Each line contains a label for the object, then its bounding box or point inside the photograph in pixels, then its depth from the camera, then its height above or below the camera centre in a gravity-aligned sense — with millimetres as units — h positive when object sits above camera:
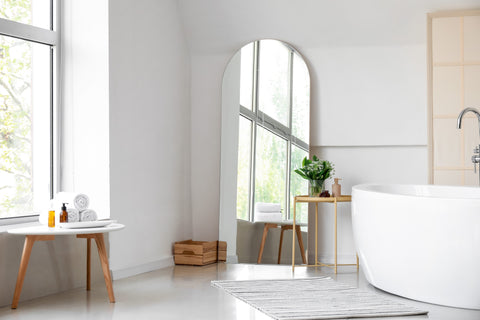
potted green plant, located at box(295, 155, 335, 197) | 5258 -3
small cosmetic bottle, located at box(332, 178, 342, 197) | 5227 -137
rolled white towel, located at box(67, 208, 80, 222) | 3816 -250
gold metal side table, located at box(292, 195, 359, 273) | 5070 -223
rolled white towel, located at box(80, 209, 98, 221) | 3885 -258
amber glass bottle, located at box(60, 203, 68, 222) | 3781 -249
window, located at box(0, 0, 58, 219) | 4320 +494
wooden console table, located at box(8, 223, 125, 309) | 3641 -376
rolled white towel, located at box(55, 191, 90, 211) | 3918 -160
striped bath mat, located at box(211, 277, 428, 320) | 3561 -790
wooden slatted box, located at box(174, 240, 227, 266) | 5414 -691
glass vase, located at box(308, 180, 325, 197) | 5277 -121
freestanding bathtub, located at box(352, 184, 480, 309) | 3646 -455
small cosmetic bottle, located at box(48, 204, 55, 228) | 3841 -276
